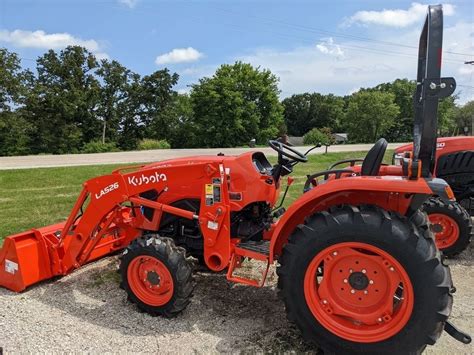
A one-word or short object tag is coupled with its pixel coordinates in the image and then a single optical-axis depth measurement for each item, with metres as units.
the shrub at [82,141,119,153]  31.77
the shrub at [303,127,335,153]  34.09
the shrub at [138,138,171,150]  31.75
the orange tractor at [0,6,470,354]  2.54
